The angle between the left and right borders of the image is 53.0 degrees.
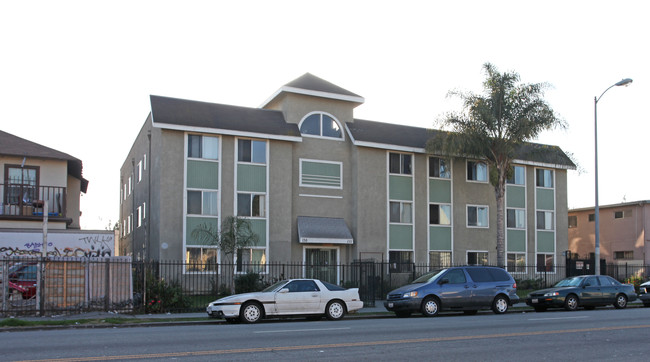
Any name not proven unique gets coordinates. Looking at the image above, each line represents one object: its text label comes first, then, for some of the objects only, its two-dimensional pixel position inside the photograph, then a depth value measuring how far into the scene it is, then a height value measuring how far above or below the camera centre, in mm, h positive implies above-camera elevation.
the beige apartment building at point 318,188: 30297 +2311
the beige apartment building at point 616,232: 43688 +17
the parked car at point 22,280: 20938 -1564
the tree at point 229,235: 28453 -126
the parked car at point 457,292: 19891 -1873
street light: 27828 +3571
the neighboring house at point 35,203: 25667 +1207
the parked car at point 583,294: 22625 -2193
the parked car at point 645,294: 25359 -2407
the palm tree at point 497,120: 32812 +5679
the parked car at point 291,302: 17969 -1996
